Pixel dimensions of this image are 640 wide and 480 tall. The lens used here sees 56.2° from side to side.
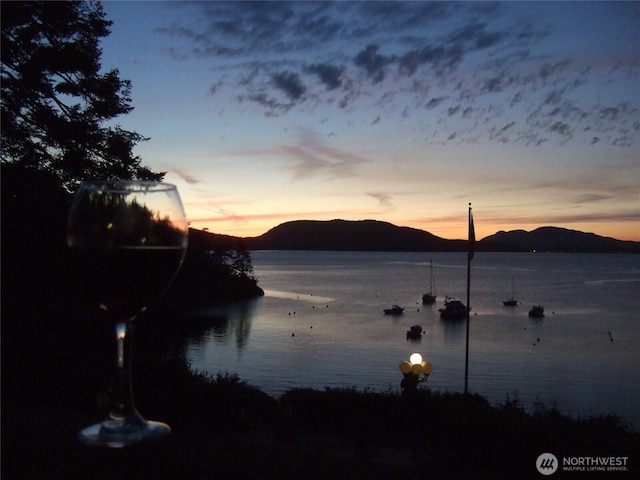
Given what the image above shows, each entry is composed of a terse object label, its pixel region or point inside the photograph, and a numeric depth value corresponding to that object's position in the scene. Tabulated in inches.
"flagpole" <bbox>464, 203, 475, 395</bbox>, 752.2
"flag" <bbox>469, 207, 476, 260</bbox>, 750.2
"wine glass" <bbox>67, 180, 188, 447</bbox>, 40.1
